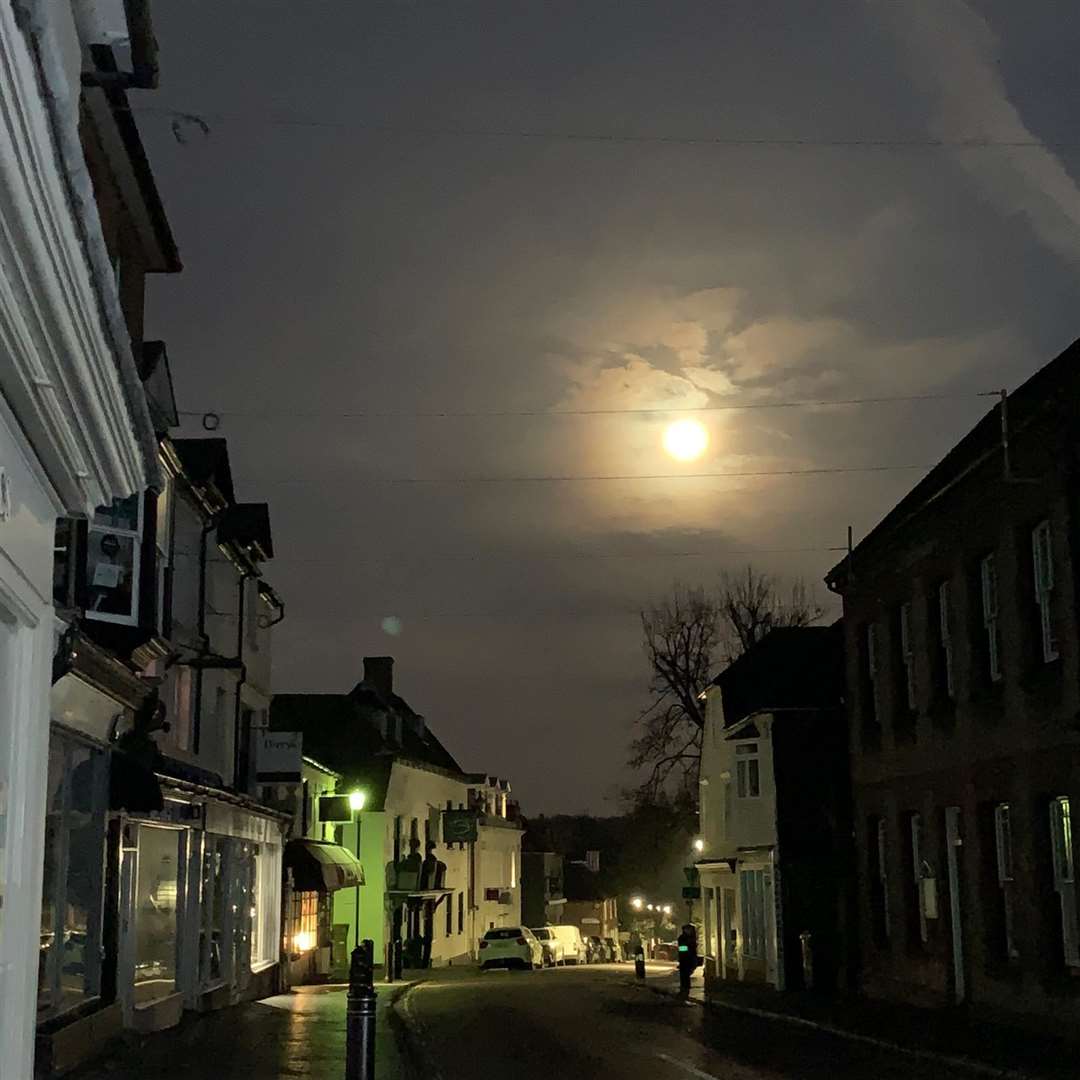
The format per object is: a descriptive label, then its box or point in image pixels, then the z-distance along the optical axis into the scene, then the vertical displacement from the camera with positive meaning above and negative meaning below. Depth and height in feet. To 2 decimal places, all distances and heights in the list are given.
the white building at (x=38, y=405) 10.59 +4.50
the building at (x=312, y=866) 116.67 -0.41
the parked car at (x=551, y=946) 185.16 -11.37
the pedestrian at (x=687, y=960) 100.63 -7.25
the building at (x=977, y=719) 56.59 +6.14
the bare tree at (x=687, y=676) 156.76 +19.75
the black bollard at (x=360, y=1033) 35.40 -4.19
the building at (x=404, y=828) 167.22 +4.04
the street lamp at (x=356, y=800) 127.85 +5.37
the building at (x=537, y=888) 288.10 -5.92
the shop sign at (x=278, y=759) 99.55 +6.99
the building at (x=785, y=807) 102.58 +3.52
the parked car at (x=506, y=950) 163.22 -10.13
